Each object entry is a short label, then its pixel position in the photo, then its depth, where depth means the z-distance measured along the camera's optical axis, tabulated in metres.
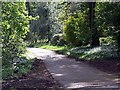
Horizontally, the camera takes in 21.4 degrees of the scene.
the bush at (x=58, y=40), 40.03
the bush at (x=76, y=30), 26.88
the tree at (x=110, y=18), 19.11
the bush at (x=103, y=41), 24.32
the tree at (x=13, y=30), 16.52
